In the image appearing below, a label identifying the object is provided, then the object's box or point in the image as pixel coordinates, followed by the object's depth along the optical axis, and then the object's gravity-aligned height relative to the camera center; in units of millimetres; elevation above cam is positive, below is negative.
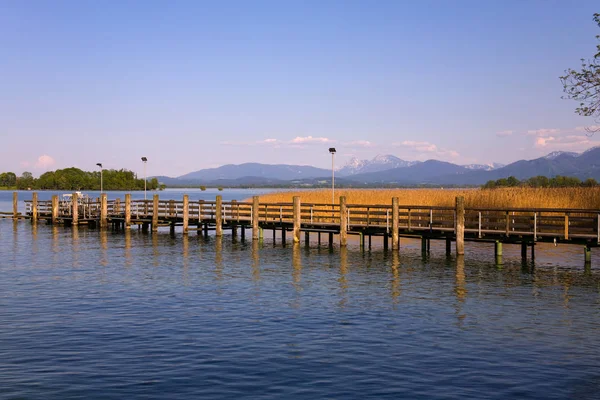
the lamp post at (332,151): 46950 +2444
